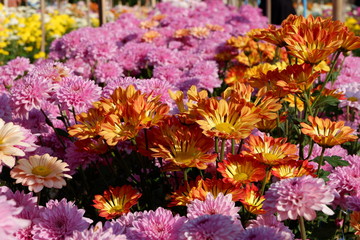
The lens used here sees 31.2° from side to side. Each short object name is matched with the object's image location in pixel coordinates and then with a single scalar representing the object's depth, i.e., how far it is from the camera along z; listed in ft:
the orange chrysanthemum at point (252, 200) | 2.30
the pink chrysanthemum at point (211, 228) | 1.97
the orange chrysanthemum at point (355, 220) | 2.32
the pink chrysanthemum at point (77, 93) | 2.84
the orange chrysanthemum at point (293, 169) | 2.35
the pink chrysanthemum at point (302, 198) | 2.05
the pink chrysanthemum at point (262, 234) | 1.97
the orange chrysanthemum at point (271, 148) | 2.40
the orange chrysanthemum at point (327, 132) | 2.36
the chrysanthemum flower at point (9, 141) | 2.20
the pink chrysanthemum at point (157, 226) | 2.13
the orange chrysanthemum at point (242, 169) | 2.33
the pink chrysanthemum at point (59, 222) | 2.20
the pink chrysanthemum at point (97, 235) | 1.98
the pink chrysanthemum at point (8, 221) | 1.73
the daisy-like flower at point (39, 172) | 2.33
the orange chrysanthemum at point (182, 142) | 2.40
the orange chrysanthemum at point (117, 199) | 2.46
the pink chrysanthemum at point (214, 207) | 2.14
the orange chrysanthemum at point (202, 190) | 2.30
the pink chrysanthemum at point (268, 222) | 2.24
